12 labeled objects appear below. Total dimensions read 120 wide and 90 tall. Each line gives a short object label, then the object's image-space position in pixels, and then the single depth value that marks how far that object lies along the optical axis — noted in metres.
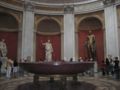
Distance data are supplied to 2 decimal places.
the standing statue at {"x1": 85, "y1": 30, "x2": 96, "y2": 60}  12.47
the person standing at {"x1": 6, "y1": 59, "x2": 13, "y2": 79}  8.80
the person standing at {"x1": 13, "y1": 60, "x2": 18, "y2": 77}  10.51
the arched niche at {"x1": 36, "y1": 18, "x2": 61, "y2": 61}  14.12
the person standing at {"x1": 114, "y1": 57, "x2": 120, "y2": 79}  8.07
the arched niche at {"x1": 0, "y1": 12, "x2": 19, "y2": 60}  13.10
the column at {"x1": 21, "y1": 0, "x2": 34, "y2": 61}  12.88
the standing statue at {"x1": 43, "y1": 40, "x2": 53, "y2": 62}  13.51
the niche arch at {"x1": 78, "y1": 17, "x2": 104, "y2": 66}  13.27
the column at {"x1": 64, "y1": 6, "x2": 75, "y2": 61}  13.40
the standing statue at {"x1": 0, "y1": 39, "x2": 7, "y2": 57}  11.61
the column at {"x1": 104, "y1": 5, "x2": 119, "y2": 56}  11.78
